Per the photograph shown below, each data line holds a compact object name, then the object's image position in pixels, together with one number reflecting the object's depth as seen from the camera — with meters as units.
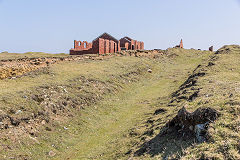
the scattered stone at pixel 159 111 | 13.55
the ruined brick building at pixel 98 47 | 35.62
